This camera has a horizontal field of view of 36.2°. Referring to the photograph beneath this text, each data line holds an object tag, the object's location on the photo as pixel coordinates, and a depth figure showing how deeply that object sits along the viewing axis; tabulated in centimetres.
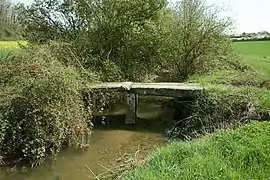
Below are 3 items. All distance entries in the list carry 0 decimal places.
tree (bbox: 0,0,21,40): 3443
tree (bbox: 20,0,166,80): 1678
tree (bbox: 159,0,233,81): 1669
